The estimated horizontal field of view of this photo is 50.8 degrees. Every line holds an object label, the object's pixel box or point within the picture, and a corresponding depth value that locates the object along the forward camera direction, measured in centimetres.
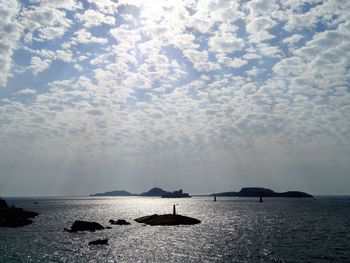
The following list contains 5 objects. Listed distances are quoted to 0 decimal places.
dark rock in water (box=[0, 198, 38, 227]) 9450
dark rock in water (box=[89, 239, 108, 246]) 6225
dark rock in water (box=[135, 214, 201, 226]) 9094
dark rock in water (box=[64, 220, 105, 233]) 8091
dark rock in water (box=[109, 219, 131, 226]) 10061
